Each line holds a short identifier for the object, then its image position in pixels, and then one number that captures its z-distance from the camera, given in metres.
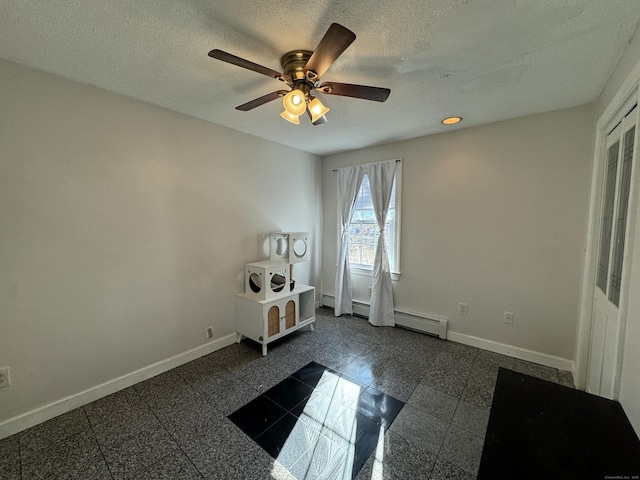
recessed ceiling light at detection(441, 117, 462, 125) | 2.39
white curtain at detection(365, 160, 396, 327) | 3.20
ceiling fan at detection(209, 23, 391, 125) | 1.22
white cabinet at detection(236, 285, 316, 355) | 2.56
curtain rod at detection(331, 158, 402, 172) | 3.10
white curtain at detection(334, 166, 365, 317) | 3.53
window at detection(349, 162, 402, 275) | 3.19
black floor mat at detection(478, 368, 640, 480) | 0.77
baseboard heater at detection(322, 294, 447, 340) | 2.88
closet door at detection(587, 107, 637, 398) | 1.47
